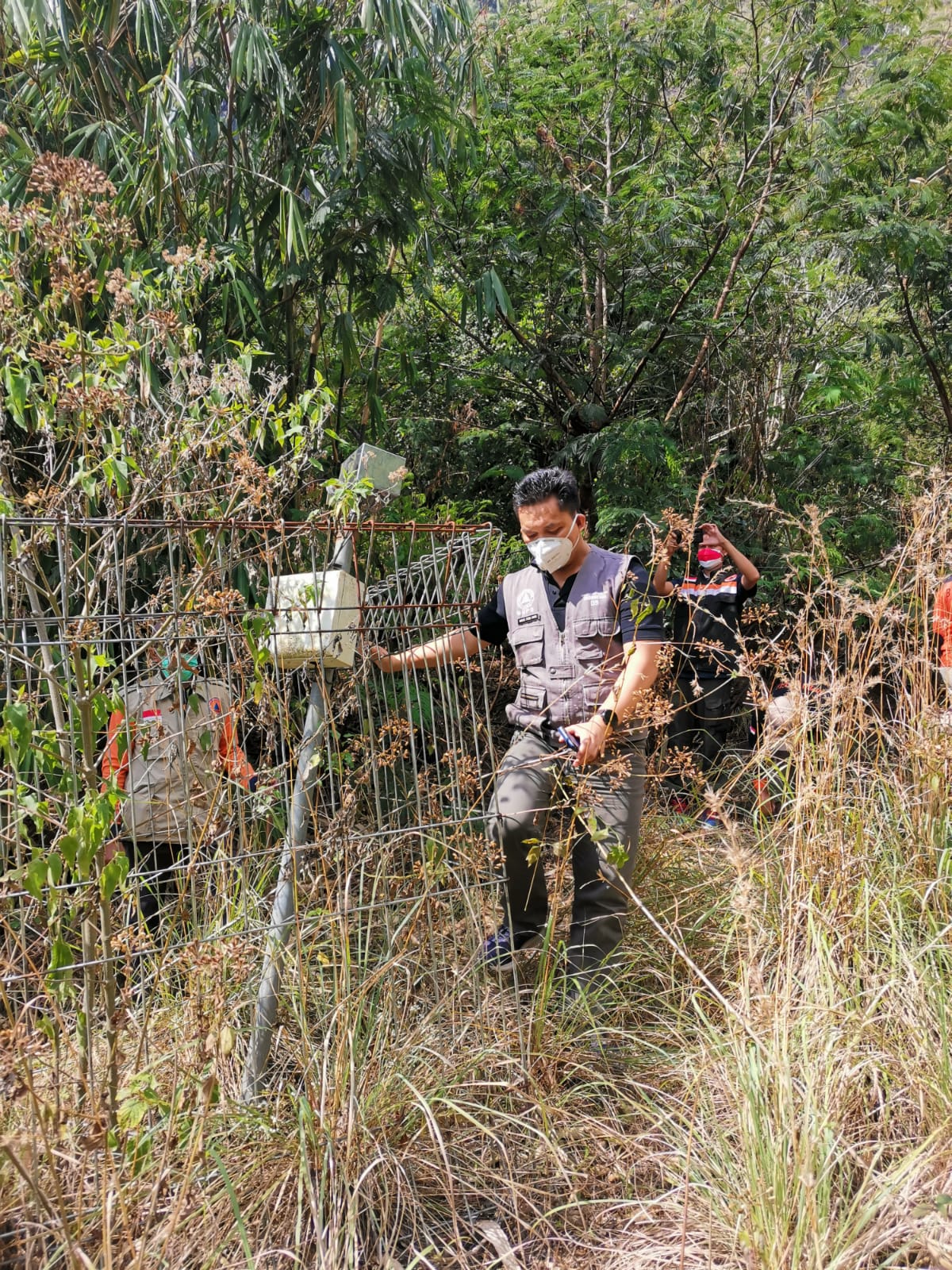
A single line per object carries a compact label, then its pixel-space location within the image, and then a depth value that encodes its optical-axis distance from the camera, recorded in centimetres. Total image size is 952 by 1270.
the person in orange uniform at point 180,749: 192
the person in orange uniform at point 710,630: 481
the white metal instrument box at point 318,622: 221
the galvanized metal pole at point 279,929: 217
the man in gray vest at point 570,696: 271
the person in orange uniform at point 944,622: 298
